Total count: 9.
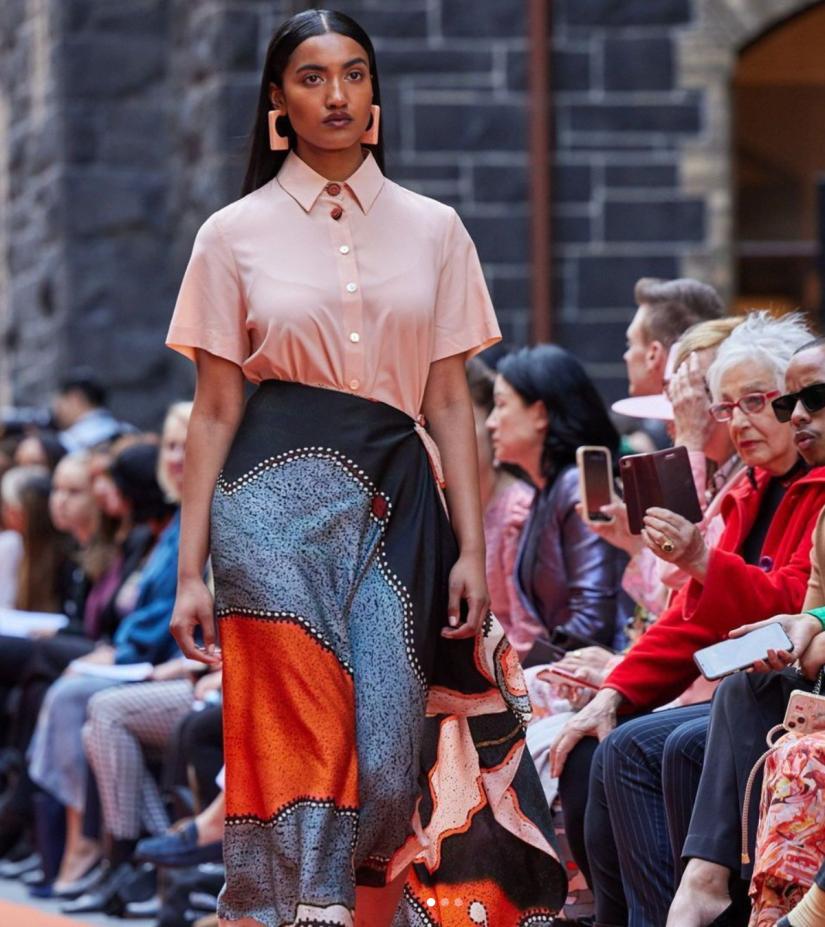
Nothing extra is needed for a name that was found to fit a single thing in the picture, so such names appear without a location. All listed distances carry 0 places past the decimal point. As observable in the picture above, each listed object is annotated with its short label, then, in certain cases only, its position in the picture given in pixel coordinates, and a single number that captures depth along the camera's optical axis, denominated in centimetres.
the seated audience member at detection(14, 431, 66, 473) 2034
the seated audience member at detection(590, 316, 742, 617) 1092
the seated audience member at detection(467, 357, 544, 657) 1233
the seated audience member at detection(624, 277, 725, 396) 1200
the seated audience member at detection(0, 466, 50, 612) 1768
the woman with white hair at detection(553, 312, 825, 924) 927
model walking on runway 814
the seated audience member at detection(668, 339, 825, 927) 860
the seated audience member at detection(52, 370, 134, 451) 2236
